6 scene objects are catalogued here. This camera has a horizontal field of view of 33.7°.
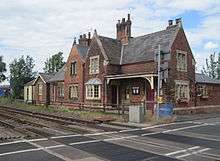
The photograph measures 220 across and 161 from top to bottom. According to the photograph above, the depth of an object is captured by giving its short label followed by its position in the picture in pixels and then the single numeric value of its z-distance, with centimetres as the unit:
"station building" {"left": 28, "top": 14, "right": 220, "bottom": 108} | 3281
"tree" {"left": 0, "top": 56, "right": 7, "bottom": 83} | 8250
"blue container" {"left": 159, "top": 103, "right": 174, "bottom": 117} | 2575
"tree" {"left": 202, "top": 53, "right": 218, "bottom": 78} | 8581
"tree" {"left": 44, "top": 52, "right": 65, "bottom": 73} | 8312
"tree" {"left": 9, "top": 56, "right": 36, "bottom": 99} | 6531
